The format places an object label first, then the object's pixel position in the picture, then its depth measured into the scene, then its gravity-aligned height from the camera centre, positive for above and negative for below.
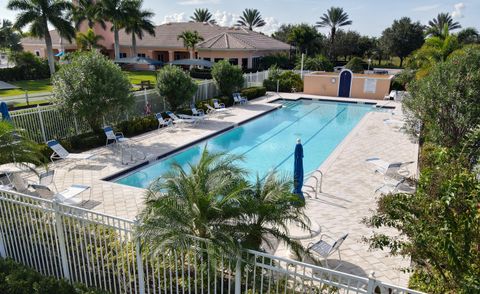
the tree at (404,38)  55.94 +3.24
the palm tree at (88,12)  40.56 +5.07
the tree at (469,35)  50.00 +3.38
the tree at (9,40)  41.72 +1.97
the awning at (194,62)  32.50 -0.36
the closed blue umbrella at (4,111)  12.17 -1.79
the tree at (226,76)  23.48 -1.13
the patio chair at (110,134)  14.31 -3.00
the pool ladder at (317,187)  10.30 -3.71
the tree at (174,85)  18.48 -1.37
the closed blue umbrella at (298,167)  8.44 -2.49
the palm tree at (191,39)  38.31 +2.04
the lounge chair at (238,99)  24.48 -2.74
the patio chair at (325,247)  6.44 -3.31
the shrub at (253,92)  26.50 -2.48
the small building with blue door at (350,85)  28.23 -1.98
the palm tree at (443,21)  53.31 +5.67
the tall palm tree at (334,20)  54.84 +5.85
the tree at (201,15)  65.25 +7.60
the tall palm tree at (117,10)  39.69 +5.10
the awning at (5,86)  17.43 -1.41
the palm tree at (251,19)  64.25 +6.85
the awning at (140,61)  33.85 -0.30
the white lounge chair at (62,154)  12.07 -3.18
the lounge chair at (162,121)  17.26 -3.02
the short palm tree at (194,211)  4.75 -2.03
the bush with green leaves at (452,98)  8.80 -0.96
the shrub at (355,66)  39.27 -0.74
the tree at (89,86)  13.36 -1.04
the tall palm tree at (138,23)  41.06 +4.00
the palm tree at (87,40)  45.50 +2.17
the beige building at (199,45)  40.69 +1.65
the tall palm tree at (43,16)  29.00 +3.25
